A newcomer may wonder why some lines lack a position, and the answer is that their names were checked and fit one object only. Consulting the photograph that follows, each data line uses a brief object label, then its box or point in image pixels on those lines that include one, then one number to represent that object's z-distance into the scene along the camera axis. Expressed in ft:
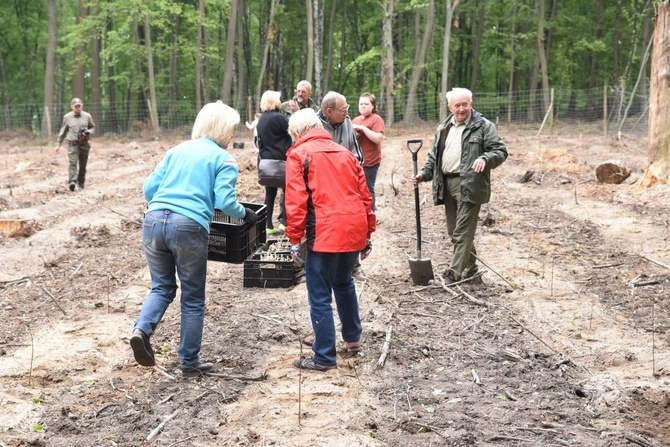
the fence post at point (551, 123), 92.12
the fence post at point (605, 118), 85.66
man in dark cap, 49.78
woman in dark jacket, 29.63
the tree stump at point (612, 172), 50.26
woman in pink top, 28.04
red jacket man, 16.76
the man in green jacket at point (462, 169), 23.84
